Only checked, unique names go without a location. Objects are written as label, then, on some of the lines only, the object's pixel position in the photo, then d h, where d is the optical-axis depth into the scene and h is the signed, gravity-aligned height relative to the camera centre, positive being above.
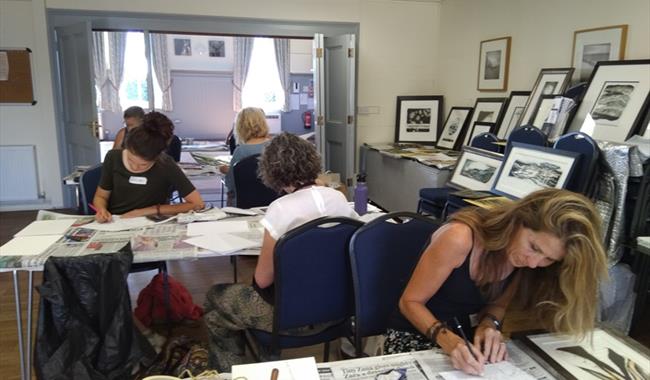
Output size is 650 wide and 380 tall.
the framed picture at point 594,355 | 1.07 -0.59
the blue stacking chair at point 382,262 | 1.67 -0.57
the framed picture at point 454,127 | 5.13 -0.26
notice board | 4.96 +0.23
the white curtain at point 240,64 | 8.58 +0.65
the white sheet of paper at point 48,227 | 2.14 -0.59
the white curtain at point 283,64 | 8.71 +0.68
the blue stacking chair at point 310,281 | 1.64 -0.63
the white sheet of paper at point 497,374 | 1.09 -0.62
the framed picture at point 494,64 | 4.57 +0.38
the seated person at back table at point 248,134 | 3.40 -0.24
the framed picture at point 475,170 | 3.65 -0.52
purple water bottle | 2.50 -0.51
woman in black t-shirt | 2.47 -0.41
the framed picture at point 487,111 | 4.59 -0.08
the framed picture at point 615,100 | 3.04 +0.03
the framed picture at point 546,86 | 3.71 +0.14
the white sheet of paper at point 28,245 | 1.88 -0.60
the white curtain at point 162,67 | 8.17 +0.57
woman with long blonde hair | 1.19 -0.48
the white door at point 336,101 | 5.07 +0.01
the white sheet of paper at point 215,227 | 2.20 -0.59
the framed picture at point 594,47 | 3.33 +0.41
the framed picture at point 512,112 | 4.28 -0.08
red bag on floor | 2.74 -1.17
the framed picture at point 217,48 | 8.51 +0.93
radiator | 5.14 -0.80
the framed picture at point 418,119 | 5.59 -0.19
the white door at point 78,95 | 4.64 +0.04
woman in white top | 1.76 -0.45
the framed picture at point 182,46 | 8.36 +0.94
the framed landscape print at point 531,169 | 2.83 -0.41
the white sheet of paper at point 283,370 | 1.04 -0.59
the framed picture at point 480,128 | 4.66 -0.25
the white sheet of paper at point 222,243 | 1.99 -0.60
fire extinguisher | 9.09 -0.33
